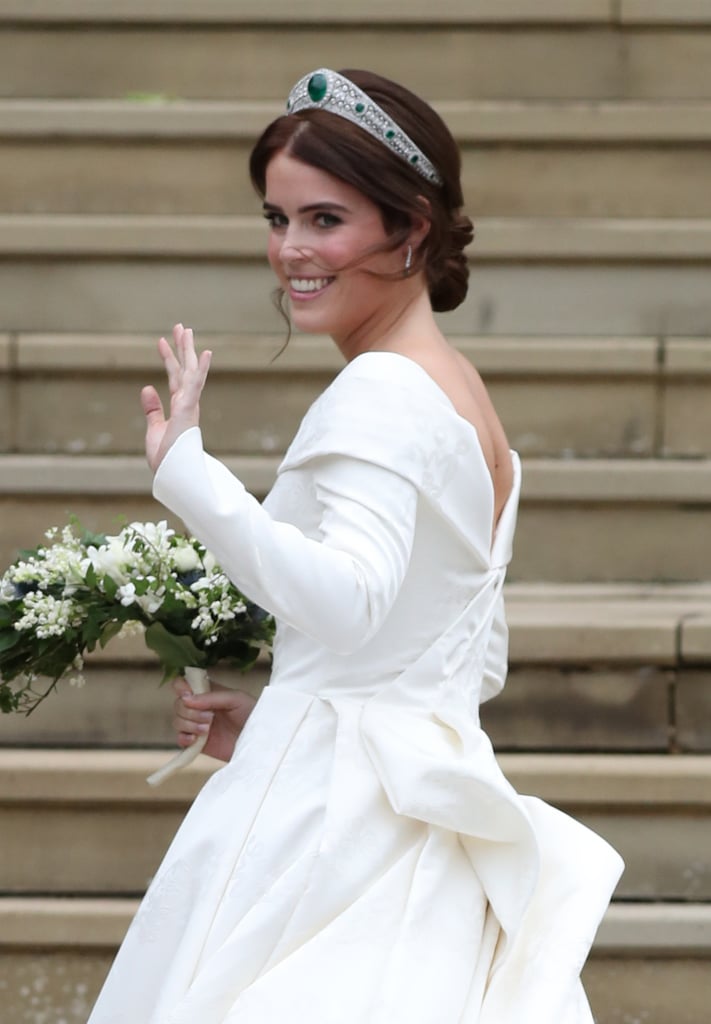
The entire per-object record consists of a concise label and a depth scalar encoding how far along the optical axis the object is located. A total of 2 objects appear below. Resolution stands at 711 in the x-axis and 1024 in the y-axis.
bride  12.47
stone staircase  13.82
